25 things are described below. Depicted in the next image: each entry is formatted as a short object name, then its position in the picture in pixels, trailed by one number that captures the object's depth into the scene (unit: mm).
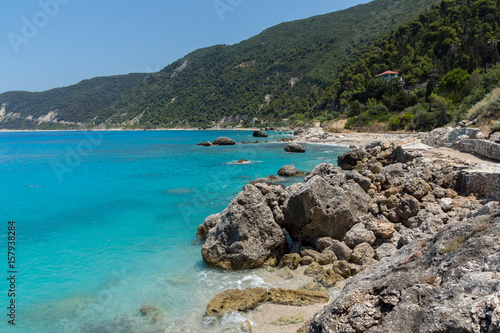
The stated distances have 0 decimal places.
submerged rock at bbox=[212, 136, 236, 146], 67312
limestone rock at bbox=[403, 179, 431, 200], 10750
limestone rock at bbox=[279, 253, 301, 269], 9531
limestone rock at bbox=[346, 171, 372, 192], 12664
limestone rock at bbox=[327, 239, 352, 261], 9461
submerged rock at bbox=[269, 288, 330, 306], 7504
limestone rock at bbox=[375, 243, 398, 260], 8895
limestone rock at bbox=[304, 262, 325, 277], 8852
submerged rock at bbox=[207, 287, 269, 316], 7434
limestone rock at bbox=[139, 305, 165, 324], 7626
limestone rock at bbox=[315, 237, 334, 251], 10057
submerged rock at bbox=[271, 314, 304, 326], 6773
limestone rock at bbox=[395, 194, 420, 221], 10055
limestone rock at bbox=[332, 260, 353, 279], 8641
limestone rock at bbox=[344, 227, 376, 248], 9768
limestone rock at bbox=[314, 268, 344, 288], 8282
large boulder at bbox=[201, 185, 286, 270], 9766
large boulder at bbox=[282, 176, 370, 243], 10312
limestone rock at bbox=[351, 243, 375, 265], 9047
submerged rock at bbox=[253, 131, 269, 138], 90812
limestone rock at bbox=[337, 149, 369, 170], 26906
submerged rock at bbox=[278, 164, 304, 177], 26327
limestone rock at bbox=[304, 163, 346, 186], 12398
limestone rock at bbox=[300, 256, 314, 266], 9580
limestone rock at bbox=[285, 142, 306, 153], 47125
